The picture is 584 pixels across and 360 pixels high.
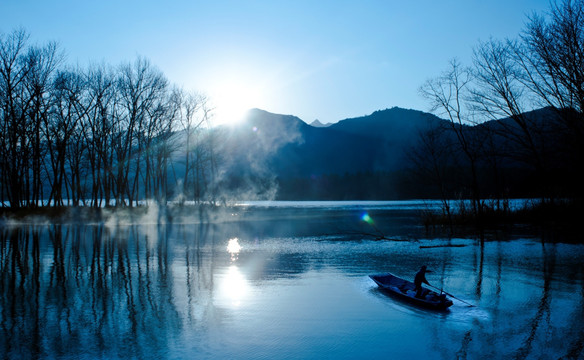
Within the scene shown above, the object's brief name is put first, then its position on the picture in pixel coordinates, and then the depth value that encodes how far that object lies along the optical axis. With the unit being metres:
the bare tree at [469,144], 29.89
